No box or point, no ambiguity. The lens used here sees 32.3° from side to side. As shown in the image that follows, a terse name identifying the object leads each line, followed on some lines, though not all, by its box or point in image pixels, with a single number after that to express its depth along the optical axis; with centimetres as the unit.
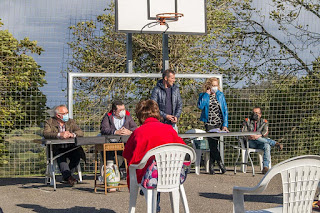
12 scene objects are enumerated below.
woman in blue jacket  923
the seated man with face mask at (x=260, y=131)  941
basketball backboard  994
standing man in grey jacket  866
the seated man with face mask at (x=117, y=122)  800
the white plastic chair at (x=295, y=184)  338
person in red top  456
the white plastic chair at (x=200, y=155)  932
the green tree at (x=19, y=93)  956
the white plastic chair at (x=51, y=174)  773
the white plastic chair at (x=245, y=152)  946
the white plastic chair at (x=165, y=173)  446
